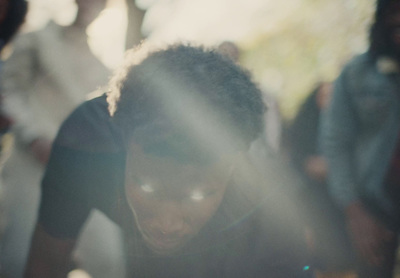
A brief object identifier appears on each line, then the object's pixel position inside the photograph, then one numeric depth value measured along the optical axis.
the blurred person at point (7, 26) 2.53
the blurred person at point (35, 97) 2.63
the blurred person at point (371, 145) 2.56
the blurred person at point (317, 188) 3.06
